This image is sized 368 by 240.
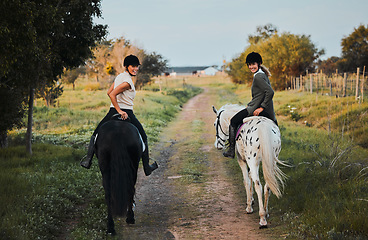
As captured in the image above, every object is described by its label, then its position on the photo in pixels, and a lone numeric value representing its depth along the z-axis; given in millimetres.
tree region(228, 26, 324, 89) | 44375
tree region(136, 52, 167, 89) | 54094
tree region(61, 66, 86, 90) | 50375
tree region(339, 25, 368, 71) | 54550
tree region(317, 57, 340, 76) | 55369
